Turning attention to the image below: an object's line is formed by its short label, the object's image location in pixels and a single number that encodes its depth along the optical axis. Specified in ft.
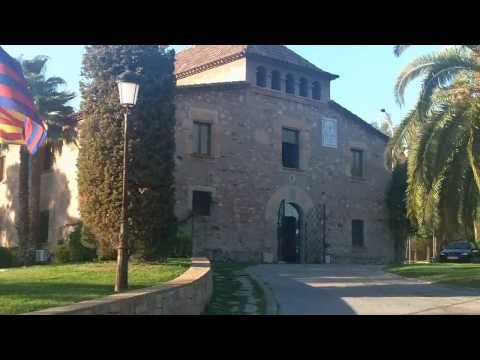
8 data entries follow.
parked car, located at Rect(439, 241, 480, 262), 101.17
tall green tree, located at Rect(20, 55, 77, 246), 75.87
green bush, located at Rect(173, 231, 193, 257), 60.13
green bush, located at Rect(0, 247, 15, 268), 72.33
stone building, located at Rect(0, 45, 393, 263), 69.51
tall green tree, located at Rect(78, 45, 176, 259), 42.75
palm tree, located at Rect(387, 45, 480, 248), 44.32
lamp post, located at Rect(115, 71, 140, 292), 30.86
